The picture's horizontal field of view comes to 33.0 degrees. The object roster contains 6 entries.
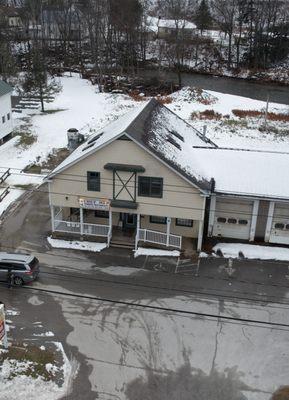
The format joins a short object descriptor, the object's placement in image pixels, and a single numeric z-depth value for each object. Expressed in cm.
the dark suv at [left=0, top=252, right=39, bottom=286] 2569
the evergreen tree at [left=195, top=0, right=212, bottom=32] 9469
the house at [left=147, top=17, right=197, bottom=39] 8598
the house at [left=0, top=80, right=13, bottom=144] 4544
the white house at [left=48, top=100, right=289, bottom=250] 2845
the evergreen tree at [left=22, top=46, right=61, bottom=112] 5669
